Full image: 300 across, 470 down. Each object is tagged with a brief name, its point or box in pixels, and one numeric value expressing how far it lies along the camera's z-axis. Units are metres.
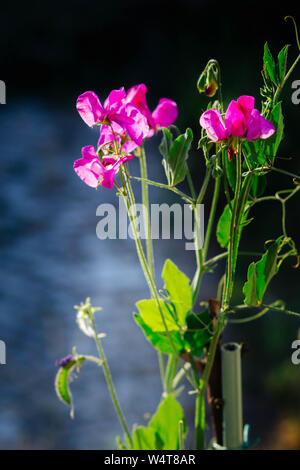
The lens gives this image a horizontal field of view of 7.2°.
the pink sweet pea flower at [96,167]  1.19
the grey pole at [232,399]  1.24
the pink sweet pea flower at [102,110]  1.18
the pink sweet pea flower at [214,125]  1.17
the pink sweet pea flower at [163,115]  1.23
